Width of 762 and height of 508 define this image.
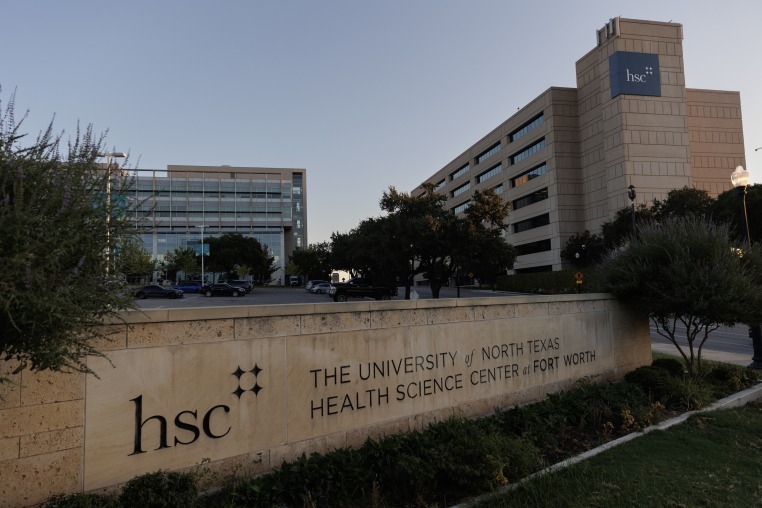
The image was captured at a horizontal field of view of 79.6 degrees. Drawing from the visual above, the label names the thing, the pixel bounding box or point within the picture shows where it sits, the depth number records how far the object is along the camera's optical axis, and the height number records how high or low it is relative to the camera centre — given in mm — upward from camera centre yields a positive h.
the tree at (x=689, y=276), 9320 -92
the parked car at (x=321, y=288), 55847 -867
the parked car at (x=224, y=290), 48531 -690
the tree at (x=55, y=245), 2846 +289
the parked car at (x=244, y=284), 53053 -141
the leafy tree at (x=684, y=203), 44406 +6804
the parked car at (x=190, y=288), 55741 -409
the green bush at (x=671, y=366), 10039 -2105
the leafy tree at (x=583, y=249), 53719 +3067
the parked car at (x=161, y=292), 42938 -669
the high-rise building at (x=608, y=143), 56406 +18216
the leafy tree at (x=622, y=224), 47094 +5254
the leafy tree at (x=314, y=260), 86000 +4195
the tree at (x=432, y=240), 32781 +2803
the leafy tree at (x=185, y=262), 79000 +4035
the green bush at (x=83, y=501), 3786 -1822
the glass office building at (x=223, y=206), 102500 +18161
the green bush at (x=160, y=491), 3936 -1818
